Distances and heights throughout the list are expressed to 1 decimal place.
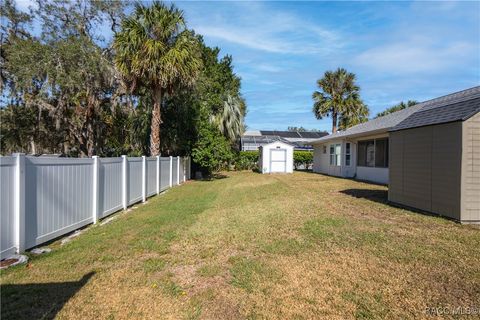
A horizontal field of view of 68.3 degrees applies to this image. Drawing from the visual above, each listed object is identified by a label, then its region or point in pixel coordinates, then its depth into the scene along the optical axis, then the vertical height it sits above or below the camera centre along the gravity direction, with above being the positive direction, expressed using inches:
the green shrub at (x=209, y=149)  829.8 +13.7
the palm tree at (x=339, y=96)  1333.7 +229.1
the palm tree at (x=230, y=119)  1123.9 +115.1
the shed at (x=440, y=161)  297.9 -3.9
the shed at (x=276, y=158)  1205.7 -9.2
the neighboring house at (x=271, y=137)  1668.3 +93.6
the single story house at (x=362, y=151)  707.4 +13.0
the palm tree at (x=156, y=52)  630.5 +186.8
